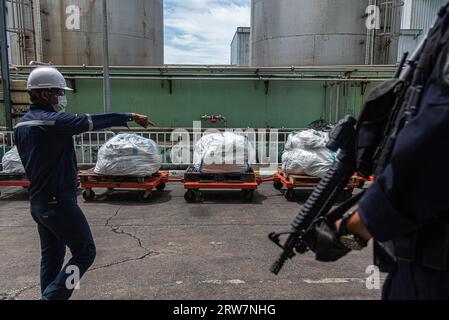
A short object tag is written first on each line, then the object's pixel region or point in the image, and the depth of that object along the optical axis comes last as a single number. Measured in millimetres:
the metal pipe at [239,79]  10531
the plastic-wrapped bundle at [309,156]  6742
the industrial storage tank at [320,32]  11547
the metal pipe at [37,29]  11906
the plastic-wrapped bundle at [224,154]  6895
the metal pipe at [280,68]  10570
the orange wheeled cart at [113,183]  7039
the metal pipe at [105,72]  9297
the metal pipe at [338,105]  10891
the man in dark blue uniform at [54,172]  2760
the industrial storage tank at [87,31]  12008
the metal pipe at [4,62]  8977
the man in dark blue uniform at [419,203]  1148
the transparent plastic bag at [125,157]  6939
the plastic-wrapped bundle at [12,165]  7492
